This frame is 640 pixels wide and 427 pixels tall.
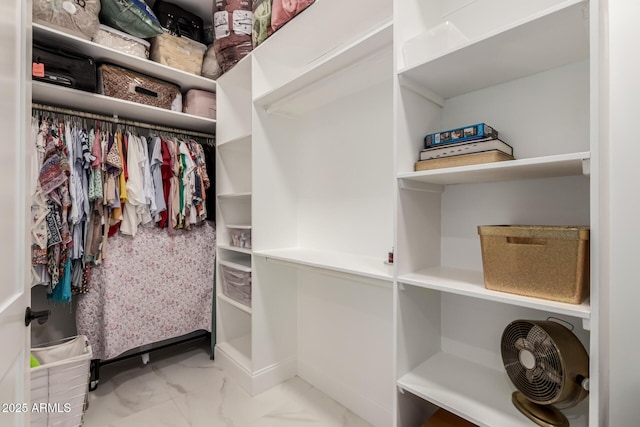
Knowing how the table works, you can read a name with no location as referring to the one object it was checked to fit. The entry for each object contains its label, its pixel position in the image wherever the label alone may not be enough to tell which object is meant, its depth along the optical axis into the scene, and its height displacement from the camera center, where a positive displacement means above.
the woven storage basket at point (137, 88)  1.92 +0.87
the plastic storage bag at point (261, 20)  1.88 +1.23
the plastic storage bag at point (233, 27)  2.04 +1.28
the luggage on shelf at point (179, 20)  2.21 +1.48
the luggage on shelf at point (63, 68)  1.63 +0.84
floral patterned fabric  1.95 -0.55
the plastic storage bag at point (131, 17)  1.86 +1.26
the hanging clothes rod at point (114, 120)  1.81 +0.65
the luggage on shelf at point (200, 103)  2.31 +0.86
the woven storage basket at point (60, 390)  1.54 -0.94
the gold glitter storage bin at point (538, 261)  0.81 -0.15
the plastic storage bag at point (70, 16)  1.63 +1.12
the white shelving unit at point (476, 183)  0.95 +0.11
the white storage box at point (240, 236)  2.16 -0.17
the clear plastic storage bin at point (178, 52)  2.13 +1.19
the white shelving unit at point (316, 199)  1.62 +0.09
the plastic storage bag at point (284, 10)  1.62 +1.14
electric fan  0.88 -0.49
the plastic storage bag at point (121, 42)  1.88 +1.13
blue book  1.04 +0.28
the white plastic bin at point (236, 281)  2.10 -0.51
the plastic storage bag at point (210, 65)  2.38 +1.18
